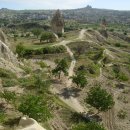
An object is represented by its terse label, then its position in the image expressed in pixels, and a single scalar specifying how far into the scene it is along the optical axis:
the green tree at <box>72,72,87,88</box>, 29.59
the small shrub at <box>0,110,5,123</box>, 17.88
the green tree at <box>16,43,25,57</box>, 40.07
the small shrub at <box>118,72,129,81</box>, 35.09
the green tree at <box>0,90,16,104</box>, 21.19
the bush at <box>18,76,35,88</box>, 26.49
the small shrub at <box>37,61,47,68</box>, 36.30
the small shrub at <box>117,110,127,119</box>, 25.55
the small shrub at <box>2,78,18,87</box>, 25.32
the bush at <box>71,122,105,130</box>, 16.85
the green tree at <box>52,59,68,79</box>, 31.52
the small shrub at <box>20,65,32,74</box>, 31.28
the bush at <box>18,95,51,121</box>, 19.13
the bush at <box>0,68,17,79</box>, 27.21
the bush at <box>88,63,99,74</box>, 35.95
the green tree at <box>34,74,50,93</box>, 26.28
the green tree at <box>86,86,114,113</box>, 24.37
